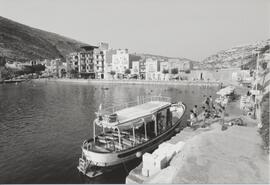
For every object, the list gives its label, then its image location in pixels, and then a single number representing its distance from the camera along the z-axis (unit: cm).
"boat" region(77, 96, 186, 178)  1280
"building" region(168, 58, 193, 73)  9770
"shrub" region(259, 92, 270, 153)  1105
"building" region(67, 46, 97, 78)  10656
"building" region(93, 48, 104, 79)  10469
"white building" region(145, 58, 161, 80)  9644
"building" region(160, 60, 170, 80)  9389
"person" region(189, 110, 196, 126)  1974
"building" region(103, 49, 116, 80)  10381
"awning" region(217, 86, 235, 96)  3463
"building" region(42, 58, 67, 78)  12484
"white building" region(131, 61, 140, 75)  9982
